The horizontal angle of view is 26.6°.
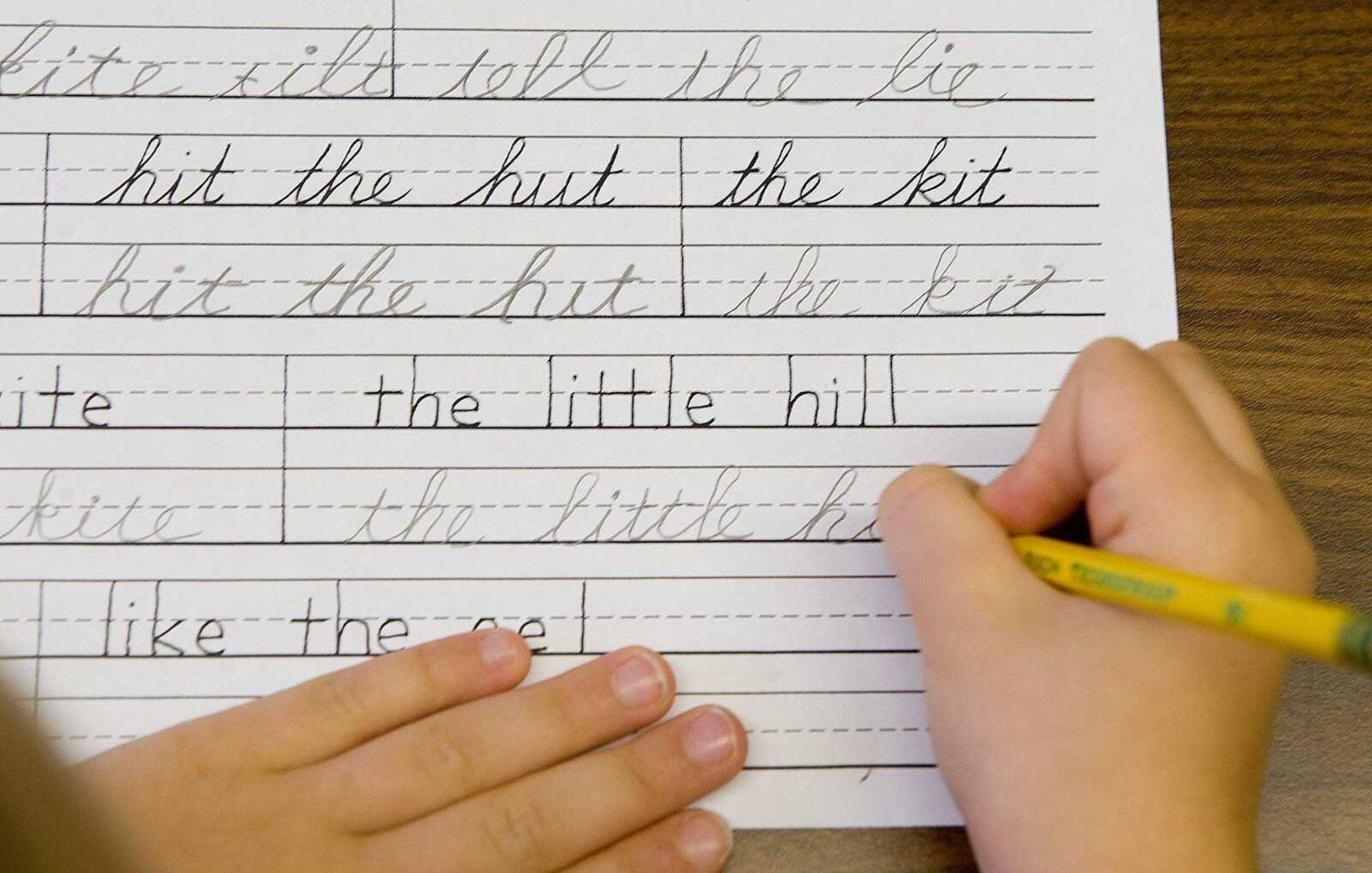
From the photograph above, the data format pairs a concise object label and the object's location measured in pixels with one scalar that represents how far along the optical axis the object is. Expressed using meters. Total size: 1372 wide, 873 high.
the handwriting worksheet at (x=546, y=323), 0.47
